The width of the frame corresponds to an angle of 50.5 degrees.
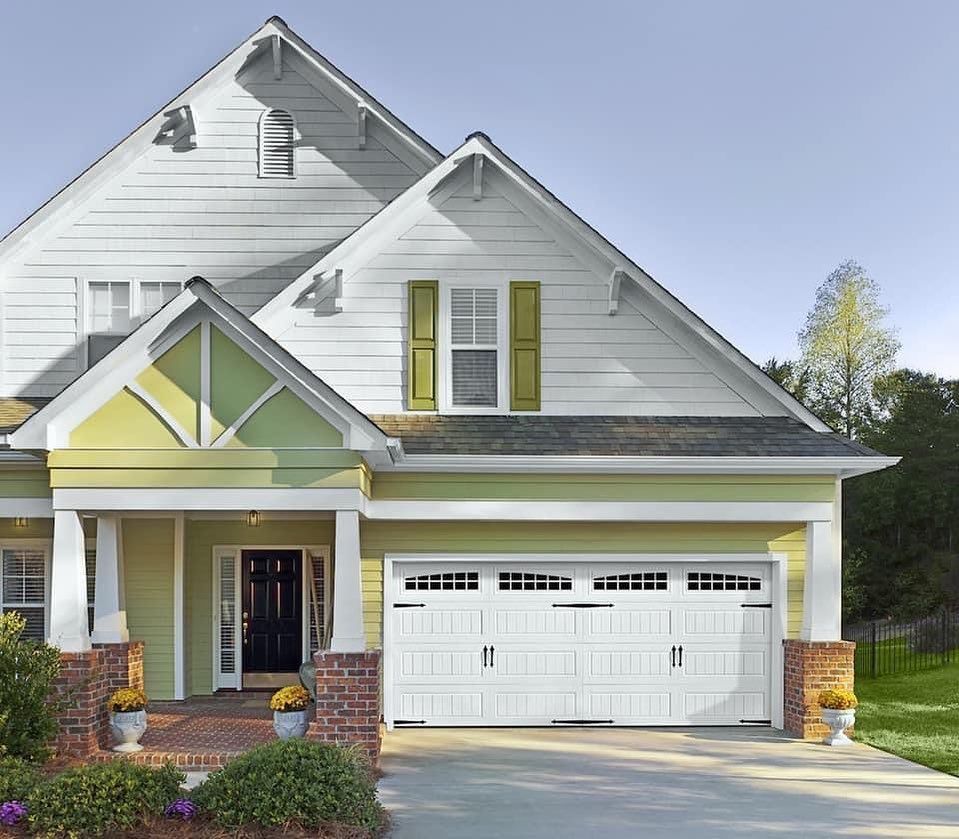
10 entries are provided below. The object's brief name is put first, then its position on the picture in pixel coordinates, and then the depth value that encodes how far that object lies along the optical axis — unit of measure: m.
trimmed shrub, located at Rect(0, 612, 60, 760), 9.56
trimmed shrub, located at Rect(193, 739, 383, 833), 7.47
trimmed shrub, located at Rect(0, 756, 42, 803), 7.78
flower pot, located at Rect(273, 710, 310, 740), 10.38
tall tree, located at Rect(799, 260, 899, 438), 32.50
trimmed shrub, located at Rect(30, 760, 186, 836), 7.32
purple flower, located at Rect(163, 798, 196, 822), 7.55
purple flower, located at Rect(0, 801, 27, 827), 7.45
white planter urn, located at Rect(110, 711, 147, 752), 10.55
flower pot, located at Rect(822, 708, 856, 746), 11.64
